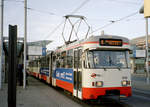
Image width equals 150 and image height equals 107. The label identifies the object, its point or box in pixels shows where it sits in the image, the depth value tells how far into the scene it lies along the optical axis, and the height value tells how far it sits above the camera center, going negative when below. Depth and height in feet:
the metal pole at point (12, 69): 13.69 -0.44
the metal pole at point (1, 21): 48.81 +9.23
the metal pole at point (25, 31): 53.47 +7.46
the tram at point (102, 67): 29.99 -0.81
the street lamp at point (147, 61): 71.05 -0.07
